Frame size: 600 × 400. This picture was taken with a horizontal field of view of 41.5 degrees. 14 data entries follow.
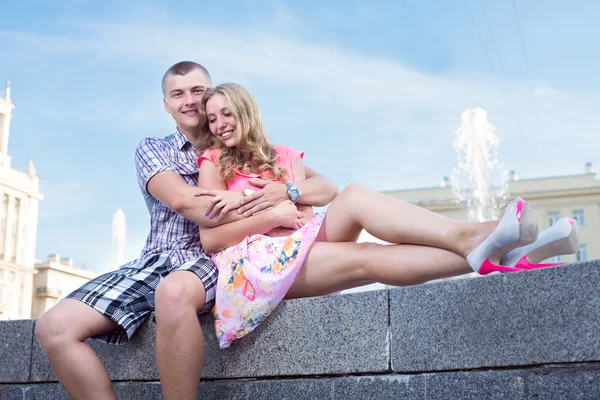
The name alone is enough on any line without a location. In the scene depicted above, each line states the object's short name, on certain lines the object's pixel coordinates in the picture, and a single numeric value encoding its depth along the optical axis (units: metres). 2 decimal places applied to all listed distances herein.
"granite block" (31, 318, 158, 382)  3.60
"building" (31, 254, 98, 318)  55.75
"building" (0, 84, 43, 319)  52.81
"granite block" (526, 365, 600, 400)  2.51
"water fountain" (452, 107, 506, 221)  39.75
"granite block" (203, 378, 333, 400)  3.16
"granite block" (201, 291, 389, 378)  3.08
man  3.12
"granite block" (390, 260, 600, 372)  2.56
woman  2.94
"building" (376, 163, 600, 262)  44.06
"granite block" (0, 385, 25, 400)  4.03
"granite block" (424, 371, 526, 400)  2.68
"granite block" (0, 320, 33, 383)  4.04
